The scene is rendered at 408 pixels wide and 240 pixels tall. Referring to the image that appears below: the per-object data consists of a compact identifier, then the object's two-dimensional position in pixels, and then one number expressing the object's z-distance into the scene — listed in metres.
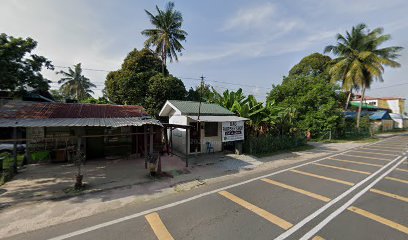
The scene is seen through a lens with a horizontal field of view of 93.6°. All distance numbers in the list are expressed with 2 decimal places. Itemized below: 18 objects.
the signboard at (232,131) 12.33
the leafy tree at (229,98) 16.27
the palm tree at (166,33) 23.69
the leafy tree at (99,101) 22.40
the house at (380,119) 35.53
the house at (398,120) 43.88
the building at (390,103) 51.22
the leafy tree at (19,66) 10.00
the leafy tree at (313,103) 20.98
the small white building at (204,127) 12.54
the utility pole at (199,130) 13.39
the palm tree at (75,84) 37.91
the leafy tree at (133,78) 19.94
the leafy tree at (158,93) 19.36
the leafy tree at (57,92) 40.55
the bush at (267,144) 13.62
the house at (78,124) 8.50
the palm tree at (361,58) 22.66
